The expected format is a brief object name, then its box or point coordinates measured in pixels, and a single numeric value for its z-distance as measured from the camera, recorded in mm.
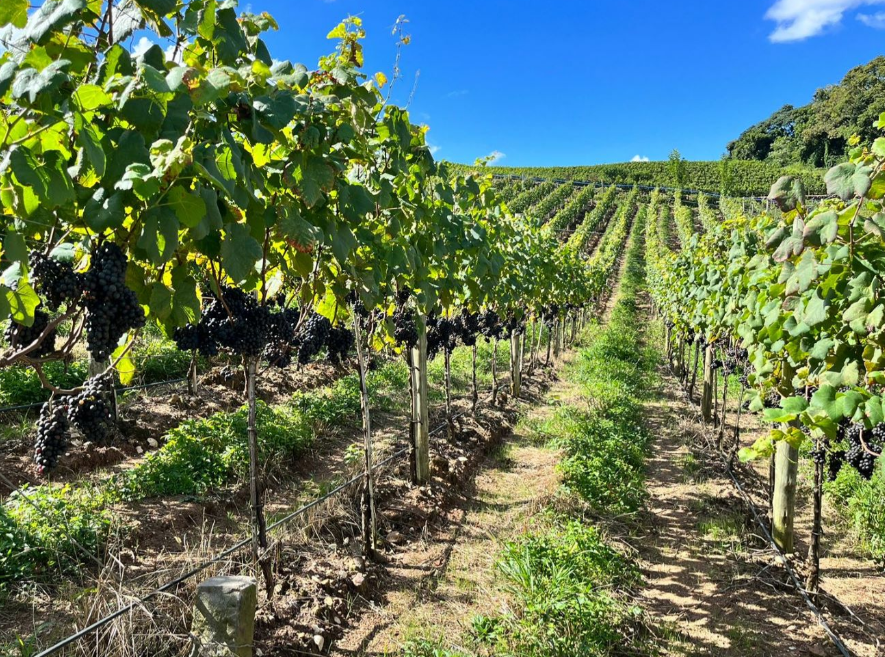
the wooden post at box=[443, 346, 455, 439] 7630
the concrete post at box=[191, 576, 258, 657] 2639
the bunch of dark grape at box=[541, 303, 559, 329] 13732
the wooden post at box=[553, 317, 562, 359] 15876
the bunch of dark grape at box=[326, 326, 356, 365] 4043
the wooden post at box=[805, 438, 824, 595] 4266
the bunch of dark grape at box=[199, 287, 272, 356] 2512
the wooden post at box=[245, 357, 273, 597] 3135
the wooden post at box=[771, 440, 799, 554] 4926
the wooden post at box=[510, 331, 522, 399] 11039
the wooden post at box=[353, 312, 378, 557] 4488
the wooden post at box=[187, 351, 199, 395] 8570
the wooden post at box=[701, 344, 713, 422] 9594
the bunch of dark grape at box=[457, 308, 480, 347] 7605
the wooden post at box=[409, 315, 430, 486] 5891
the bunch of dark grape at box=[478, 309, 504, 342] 8133
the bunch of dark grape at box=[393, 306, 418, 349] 5066
